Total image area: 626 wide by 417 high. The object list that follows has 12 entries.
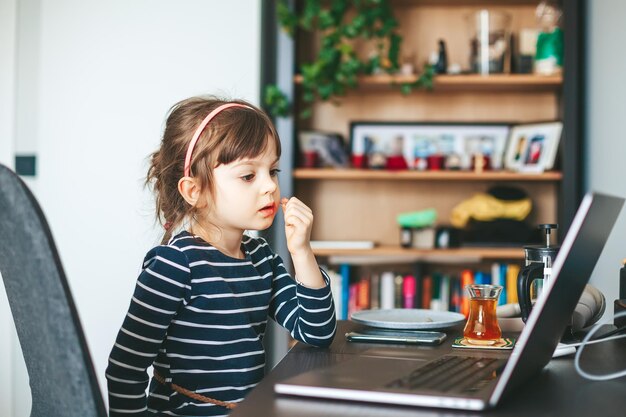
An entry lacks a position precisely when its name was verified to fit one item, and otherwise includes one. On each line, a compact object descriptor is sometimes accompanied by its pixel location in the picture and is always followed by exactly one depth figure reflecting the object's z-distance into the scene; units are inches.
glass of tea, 46.8
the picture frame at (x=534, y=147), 121.3
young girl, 46.9
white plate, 51.7
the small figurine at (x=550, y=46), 120.6
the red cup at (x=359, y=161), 126.3
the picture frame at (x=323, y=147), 126.8
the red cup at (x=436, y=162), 125.1
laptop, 31.2
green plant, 118.6
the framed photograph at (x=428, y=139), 130.0
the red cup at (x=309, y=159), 124.3
